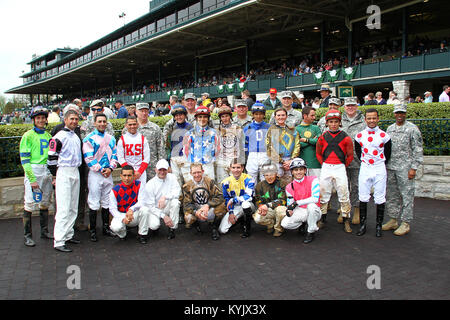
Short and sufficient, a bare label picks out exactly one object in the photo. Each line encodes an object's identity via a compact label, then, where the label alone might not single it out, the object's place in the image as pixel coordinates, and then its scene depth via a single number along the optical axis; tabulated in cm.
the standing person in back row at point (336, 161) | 602
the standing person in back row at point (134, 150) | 618
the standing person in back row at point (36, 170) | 553
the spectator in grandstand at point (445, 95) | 1311
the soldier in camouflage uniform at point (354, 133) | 651
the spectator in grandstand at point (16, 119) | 1511
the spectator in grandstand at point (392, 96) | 1282
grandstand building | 2155
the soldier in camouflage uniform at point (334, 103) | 685
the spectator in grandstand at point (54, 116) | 1116
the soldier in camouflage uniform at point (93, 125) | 671
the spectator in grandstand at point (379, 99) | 1351
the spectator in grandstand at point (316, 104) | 1045
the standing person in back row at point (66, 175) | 544
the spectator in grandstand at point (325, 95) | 872
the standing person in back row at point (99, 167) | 586
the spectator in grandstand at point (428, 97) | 1362
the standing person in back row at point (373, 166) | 583
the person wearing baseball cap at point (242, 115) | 688
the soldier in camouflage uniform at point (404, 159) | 581
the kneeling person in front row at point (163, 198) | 583
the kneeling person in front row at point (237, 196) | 592
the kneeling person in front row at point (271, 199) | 588
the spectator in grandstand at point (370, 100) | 1265
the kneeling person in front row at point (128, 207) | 568
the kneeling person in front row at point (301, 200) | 561
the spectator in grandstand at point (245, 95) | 997
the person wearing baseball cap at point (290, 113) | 695
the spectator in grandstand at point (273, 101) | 842
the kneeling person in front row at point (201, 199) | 597
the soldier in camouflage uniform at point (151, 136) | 666
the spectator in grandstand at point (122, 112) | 1134
